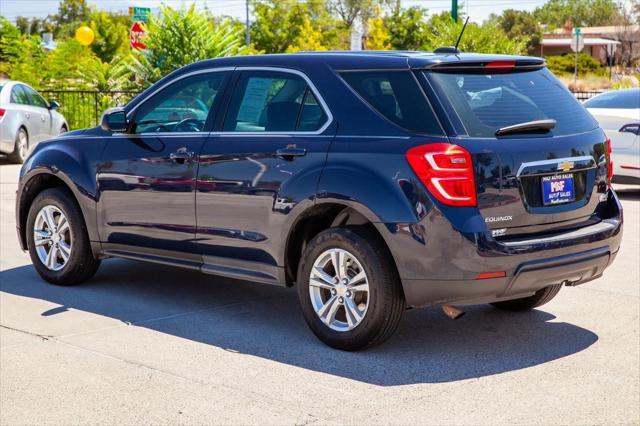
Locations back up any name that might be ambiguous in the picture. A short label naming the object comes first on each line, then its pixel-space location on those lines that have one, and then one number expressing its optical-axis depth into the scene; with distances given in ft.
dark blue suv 19.65
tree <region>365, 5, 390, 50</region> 201.76
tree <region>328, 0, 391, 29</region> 354.54
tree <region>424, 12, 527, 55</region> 87.20
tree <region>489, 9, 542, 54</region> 312.07
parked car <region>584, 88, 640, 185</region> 47.16
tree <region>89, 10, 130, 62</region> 188.44
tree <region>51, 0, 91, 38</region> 390.83
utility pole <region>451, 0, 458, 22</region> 81.09
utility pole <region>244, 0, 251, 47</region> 236.84
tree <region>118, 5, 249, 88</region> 76.18
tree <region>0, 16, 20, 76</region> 104.42
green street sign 92.41
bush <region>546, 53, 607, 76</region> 208.37
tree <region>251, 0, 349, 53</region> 215.51
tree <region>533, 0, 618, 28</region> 425.69
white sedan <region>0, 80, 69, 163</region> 64.49
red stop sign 86.88
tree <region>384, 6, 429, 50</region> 220.64
